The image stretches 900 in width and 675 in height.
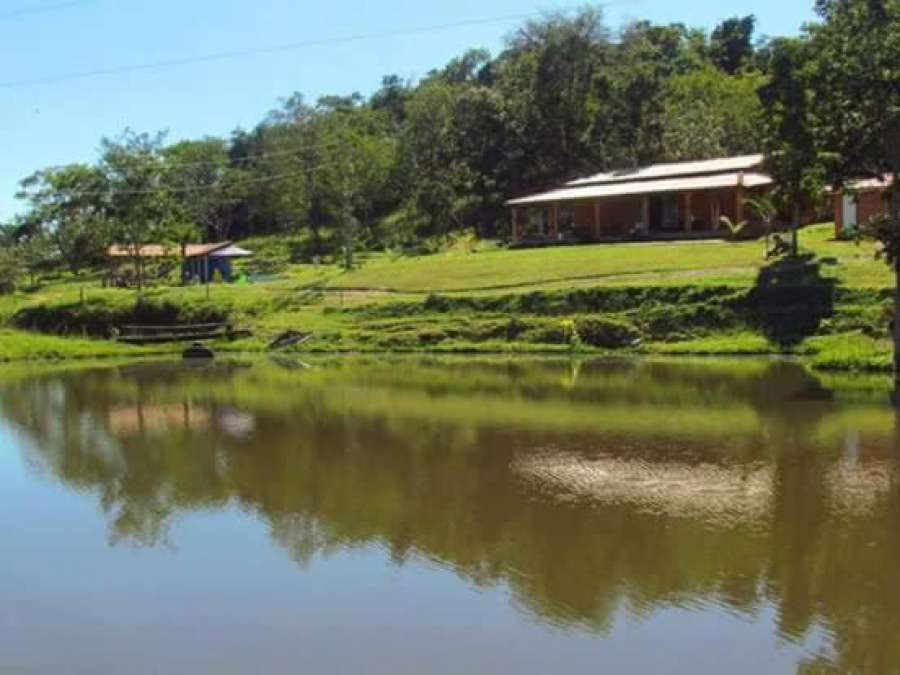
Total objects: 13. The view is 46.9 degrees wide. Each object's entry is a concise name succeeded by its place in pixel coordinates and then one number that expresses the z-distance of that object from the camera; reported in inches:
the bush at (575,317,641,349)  1497.3
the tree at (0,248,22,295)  2669.8
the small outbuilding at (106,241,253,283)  2541.8
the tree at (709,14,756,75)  3826.3
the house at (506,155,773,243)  2080.5
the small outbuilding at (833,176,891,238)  1706.4
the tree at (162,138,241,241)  3489.2
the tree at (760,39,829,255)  1212.5
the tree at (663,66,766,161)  2704.2
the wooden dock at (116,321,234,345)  1914.4
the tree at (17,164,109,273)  2810.0
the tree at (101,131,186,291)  2395.4
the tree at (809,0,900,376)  1079.6
